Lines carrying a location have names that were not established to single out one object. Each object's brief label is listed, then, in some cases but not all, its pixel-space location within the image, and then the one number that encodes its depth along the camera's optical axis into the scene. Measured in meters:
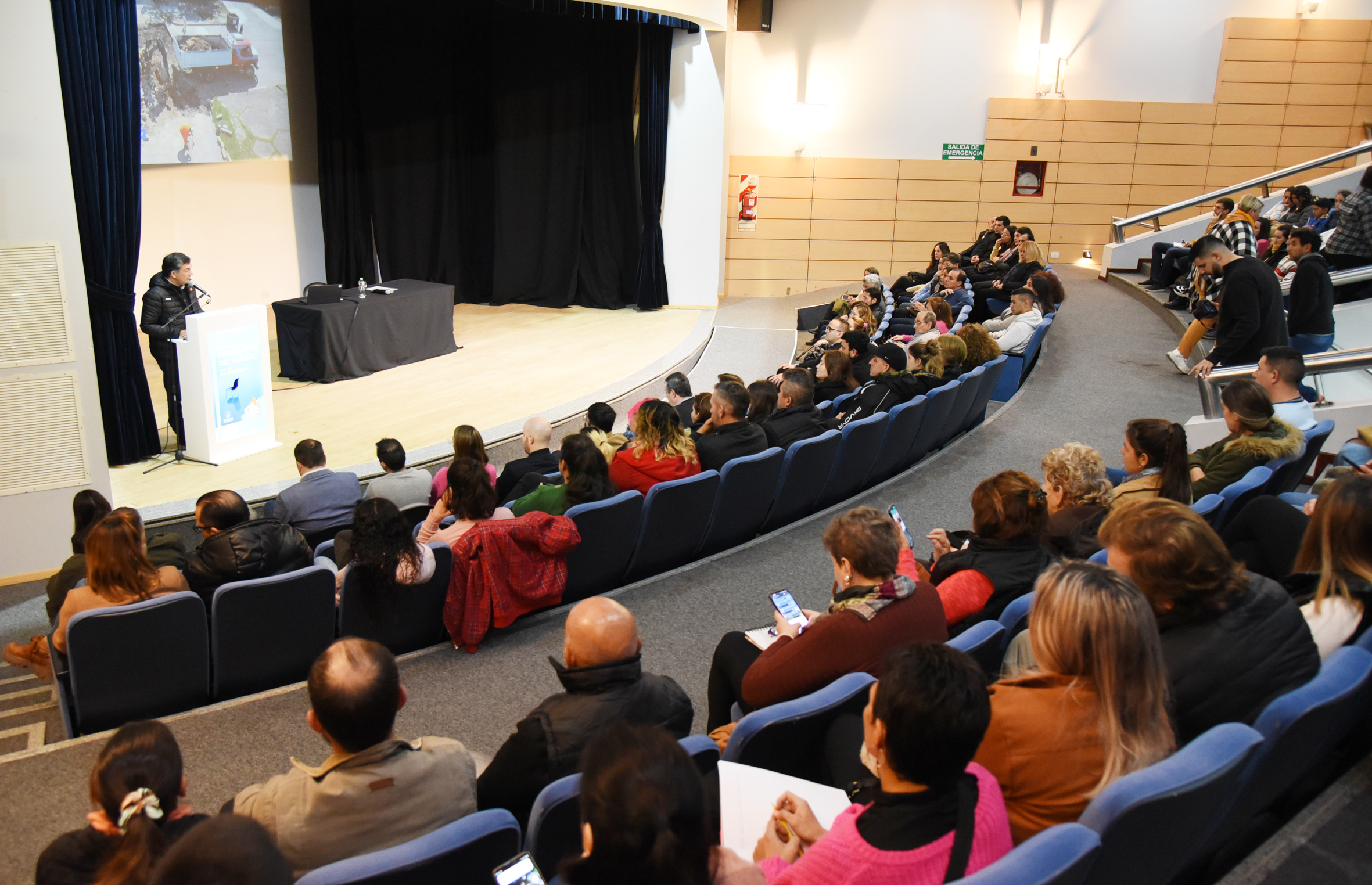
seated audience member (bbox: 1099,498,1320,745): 2.02
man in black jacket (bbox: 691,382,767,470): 4.56
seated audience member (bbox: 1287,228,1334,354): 6.08
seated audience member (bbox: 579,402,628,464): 4.66
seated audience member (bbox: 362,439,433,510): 4.43
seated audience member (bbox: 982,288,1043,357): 7.39
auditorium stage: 6.25
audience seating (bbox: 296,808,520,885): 1.59
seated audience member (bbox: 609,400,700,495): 4.36
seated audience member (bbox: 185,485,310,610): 3.37
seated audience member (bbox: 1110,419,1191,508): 3.46
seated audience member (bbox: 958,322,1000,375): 6.61
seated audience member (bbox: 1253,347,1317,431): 4.26
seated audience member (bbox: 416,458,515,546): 3.61
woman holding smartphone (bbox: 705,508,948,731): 2.43
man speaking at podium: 6.47
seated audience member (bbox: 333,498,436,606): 3.29
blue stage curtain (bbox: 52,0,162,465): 5.59
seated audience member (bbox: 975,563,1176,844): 1.76
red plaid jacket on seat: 3.59
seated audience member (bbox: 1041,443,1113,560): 3.34
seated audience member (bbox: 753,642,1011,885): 1.49
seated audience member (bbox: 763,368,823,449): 4.93
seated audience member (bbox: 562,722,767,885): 1.29
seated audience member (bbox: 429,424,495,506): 4.45
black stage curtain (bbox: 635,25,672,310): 11.82
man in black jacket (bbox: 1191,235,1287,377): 5.82
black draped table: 8.52
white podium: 6.25
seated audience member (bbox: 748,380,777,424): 5.11
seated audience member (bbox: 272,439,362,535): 4.27
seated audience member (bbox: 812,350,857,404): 6.18
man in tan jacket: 1.85
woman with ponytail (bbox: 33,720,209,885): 1.64
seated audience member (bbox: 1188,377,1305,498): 3.79
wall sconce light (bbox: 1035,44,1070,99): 12.92
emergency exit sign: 13.41
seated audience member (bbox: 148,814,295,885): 1.21
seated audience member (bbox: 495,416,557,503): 4.73
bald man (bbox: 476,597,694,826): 2.04
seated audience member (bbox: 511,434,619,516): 4.00
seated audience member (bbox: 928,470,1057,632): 2.89
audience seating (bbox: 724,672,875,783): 2.11
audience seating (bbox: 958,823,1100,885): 1.45
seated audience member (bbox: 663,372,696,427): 6.00
